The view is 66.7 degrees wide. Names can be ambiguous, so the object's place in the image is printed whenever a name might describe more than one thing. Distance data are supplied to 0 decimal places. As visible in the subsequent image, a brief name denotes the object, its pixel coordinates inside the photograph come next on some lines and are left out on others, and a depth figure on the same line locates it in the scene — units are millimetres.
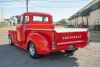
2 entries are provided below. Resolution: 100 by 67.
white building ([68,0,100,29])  13157
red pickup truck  2841
